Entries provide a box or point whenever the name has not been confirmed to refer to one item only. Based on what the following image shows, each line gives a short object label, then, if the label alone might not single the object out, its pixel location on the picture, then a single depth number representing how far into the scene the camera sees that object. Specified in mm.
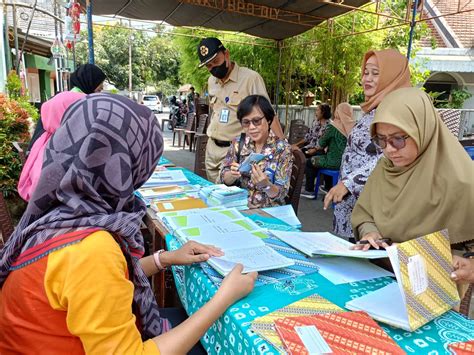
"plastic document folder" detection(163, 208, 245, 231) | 1639
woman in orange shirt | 825
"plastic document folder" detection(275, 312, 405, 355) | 865
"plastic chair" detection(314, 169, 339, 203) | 5297
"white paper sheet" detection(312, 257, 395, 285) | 1271
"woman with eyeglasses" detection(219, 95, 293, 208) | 2369
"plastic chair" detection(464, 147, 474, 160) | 3936
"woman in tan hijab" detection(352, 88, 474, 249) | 1331
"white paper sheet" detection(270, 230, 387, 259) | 1242
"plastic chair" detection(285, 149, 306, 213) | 2641
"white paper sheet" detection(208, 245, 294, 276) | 1228
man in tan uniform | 3328
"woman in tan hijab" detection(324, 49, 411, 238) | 2098
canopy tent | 5664
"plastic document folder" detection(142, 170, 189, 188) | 2541
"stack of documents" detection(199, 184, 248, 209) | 2076
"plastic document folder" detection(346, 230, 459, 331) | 931
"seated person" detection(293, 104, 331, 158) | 5995
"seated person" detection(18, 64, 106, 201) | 2412
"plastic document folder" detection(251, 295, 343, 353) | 918
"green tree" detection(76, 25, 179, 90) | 32500
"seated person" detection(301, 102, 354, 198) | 5074
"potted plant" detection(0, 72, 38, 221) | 4023
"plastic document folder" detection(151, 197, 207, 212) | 1982
